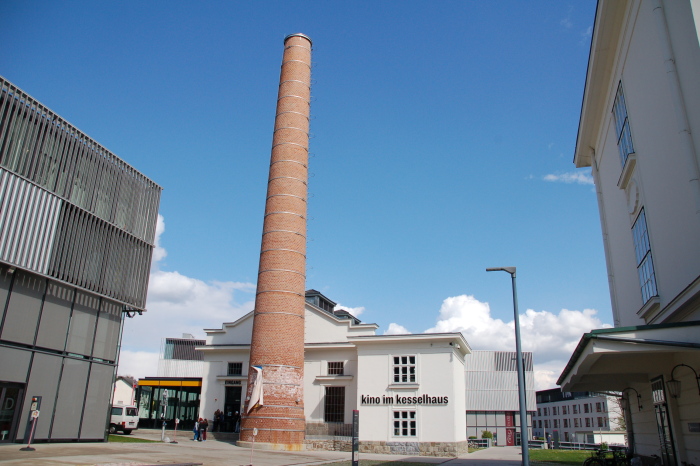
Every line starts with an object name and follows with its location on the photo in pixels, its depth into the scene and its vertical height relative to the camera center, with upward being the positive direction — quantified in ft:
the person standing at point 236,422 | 103.35 -3.75
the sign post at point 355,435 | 44.13 -2.38
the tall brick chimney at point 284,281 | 81.92 +19.60
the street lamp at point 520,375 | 40.82 +2.75
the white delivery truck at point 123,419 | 100.01 -3.67
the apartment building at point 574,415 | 214.07 -1.23
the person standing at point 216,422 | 104.63 -3.82
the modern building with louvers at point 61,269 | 61.93 +16.58
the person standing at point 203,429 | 94.32 -4.73
